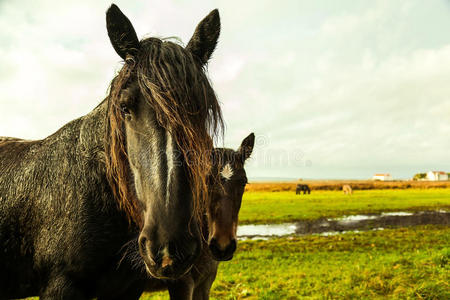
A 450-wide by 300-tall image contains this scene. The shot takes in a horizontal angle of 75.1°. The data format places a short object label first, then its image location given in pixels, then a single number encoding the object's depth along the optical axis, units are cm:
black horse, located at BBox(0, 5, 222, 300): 173
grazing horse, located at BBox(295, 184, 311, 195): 5469
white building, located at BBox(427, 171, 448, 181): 11706
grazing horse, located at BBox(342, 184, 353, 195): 4928
